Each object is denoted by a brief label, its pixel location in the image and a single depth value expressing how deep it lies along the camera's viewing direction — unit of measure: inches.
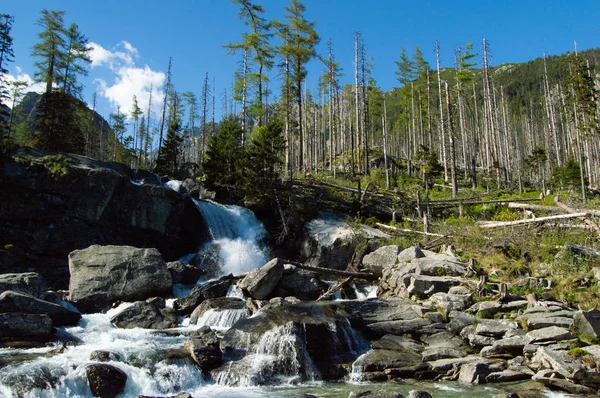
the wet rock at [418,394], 302.8
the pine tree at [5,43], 1038.4
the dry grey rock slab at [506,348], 417.4
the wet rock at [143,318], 512.4
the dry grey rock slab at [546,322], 421.1
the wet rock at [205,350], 391.3
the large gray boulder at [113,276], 590.2
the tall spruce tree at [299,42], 1242.0
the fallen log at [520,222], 576.5
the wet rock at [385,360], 412.5
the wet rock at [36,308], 438.6
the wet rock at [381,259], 719.1
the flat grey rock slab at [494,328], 441.7
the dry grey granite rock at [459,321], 474.6
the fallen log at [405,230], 775.6
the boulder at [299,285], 661.7
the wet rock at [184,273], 712.4
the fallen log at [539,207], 655.3
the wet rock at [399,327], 491.2
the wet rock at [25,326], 418.6
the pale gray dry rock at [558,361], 357.1
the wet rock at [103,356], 372.2
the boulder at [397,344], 456.0
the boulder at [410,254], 674.8
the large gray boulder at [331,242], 842.8
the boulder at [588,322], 398.0
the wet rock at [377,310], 512.4
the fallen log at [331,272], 700.7
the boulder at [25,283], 512.1
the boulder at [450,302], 510.3
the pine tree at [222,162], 1046.4
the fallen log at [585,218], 532.7
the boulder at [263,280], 639.1
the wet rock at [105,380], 325.7
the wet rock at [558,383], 344.5
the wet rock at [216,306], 561.0
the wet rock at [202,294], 596.1
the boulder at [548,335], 403.9
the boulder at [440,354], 426.9
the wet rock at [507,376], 378.0
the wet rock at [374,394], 311.7
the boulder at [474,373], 379.6
